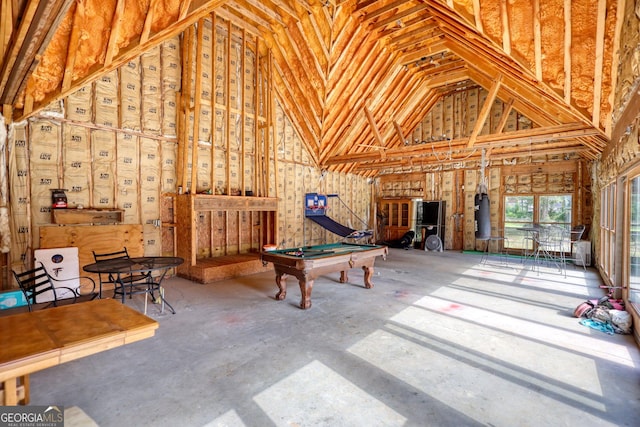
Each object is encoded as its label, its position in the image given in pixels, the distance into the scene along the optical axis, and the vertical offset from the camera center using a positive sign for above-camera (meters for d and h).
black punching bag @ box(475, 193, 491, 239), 6.16 -0.23
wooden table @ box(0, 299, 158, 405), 1.59 -0.77
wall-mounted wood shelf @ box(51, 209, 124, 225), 5.17 -0.10
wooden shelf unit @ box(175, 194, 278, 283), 6.34 -0.64
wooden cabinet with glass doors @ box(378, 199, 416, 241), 12.23 -0.43
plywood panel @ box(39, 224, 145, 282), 4.93 -0.50
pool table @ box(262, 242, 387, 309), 4.69 -0.92
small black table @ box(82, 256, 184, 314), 3.91 -0.78
